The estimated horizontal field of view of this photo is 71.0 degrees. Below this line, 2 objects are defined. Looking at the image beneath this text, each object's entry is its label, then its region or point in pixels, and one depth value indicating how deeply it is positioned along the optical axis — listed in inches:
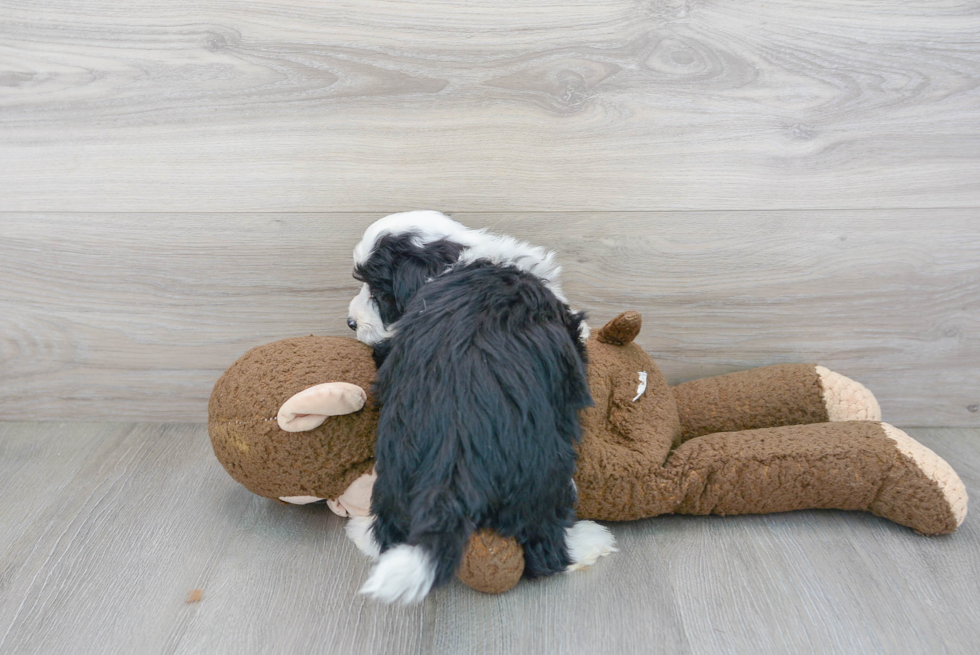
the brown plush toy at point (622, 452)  35.6
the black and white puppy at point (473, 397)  30.4
